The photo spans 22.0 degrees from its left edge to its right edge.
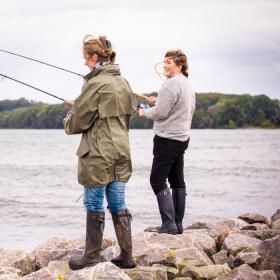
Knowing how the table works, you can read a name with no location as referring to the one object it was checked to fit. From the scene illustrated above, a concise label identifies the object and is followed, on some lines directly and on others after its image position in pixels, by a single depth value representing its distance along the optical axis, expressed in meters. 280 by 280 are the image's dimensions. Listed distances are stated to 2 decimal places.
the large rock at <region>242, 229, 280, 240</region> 8.23
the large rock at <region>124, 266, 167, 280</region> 6.07
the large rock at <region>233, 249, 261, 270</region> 7.09
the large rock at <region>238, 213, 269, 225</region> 10.80
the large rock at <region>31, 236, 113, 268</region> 7.18
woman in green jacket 5.63
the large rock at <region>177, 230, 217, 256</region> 7.54
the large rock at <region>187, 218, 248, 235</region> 9.27
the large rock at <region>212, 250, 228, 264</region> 7.60
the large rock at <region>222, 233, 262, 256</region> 7.69
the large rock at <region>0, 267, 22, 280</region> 6.64
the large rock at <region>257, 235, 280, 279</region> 6.95
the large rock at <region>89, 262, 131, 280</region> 5.76
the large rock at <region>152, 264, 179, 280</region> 6.57
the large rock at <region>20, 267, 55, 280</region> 6.21
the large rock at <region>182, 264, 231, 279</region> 6.47
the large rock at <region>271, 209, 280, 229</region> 9.67
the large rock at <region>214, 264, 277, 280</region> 6.25
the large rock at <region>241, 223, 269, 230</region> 9.49
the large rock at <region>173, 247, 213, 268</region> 6.96
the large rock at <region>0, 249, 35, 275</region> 7.54
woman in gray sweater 7.21
